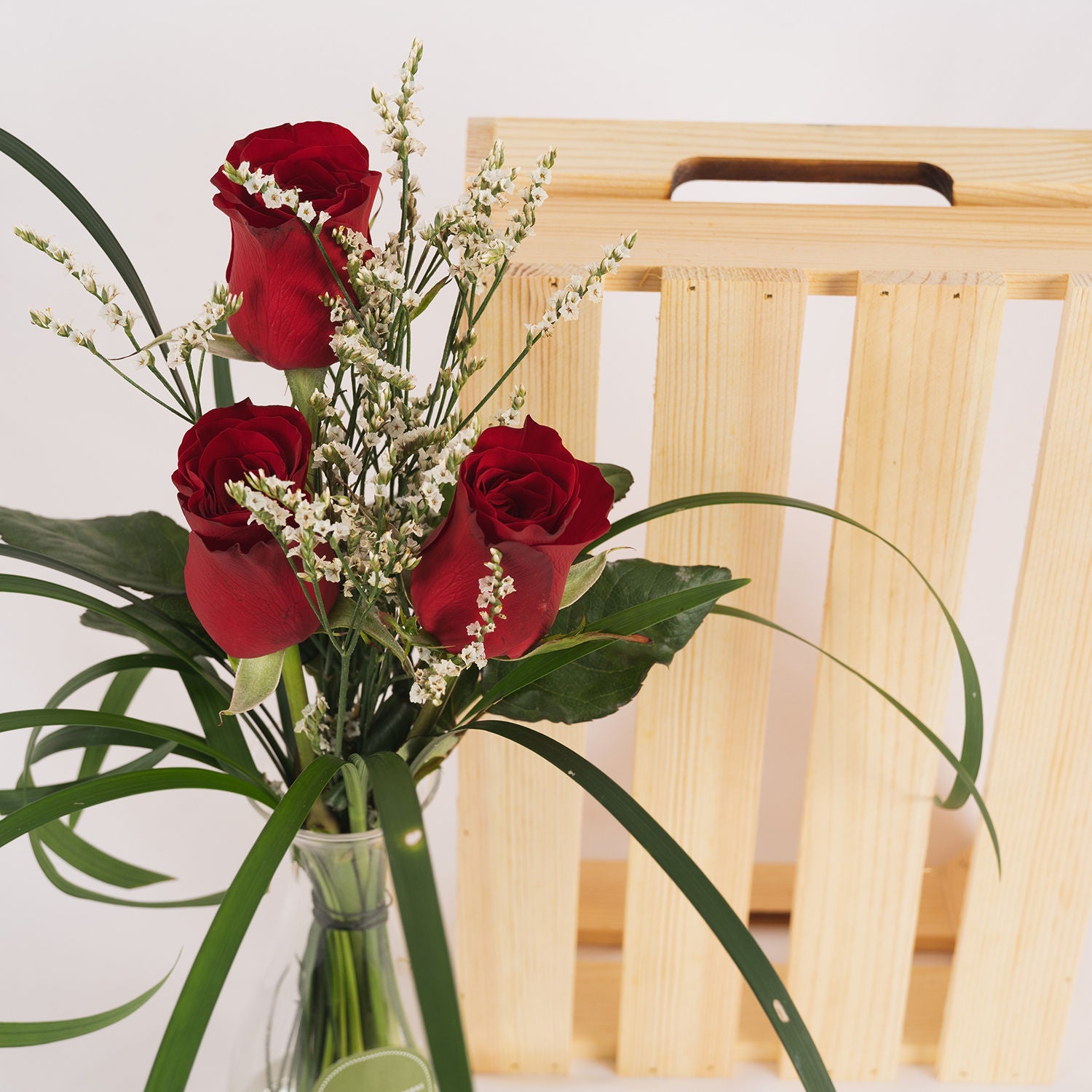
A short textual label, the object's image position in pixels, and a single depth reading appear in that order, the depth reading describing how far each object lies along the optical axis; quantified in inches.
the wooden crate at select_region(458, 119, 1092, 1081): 25.4
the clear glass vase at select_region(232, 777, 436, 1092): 22.1
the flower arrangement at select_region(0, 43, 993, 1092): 15.9
